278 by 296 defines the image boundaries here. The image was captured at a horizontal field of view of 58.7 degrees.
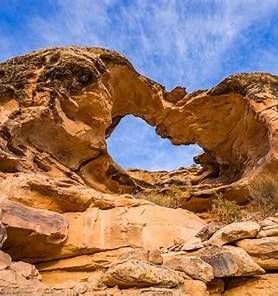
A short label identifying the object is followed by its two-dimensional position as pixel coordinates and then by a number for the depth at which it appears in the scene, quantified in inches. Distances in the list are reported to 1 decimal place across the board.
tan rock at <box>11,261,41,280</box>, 151.1
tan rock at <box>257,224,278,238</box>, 167.5
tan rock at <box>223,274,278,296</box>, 155.3
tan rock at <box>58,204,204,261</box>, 200.1
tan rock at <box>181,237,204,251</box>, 171.0
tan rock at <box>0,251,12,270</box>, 145.6
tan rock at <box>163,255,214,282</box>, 149.0
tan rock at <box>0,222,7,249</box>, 157.2
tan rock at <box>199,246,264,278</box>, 154.6
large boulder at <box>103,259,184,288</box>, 135.2
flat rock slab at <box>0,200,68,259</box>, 179.5
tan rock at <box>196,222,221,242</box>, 184.9
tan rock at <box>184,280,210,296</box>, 142.6
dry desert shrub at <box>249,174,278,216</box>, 276.8
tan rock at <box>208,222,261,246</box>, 166.8
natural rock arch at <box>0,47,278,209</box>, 291.3
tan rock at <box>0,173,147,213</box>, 204.8
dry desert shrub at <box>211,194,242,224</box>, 297.1
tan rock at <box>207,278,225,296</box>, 157.1
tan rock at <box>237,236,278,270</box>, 159.7
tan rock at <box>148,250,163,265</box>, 155.2
